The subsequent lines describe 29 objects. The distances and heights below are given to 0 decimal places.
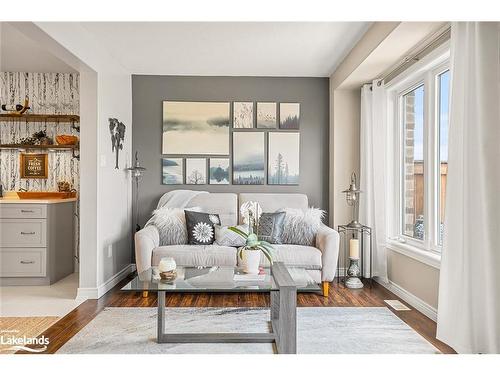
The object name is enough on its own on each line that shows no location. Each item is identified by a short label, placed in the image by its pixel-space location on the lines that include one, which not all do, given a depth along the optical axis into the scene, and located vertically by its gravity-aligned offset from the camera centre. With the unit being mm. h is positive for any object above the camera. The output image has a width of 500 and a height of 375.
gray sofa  4223 -696
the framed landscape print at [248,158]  5469 +330
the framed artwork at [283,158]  5473 +332
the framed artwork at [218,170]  5480 +177
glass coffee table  2490 -653
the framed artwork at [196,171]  5469 +163
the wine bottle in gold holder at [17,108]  5249 +934
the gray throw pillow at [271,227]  4582 -461
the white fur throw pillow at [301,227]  4617 -466
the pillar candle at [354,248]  4672 -694
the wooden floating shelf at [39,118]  5273 +813
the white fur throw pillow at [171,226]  4555 -454
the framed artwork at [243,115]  5469 +876
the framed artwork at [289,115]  5473 +878
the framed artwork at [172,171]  5457 +162
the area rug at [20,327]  3018 -1108
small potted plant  3100 -504
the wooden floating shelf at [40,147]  5277 +449
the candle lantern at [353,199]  4754 -175
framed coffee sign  5402 +230
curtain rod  3339 +1160
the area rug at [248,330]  2836 -1090
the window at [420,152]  3762 +314
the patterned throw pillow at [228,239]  4504 -577
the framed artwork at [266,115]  5473 +877
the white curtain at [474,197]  2447 -76
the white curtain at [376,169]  4670 +167
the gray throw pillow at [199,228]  4523 -468
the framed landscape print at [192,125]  5449 +745
